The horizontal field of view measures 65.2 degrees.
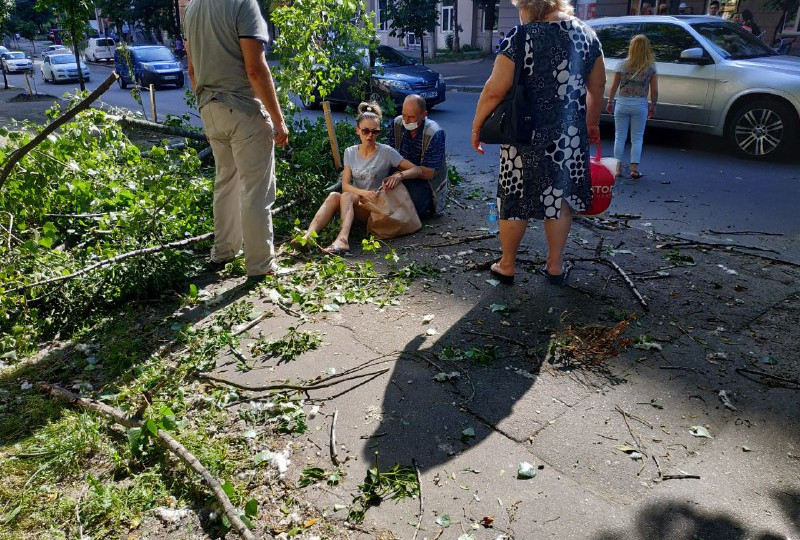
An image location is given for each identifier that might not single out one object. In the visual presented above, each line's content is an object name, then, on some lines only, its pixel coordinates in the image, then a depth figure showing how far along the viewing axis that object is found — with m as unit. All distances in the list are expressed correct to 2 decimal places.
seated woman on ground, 5.72
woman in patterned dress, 3.97
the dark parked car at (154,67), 24.62
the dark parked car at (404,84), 14.04
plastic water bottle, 5.97
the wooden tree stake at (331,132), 7.13
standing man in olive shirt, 4.28
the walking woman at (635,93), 7.56
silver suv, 8.57
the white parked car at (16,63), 39.53
